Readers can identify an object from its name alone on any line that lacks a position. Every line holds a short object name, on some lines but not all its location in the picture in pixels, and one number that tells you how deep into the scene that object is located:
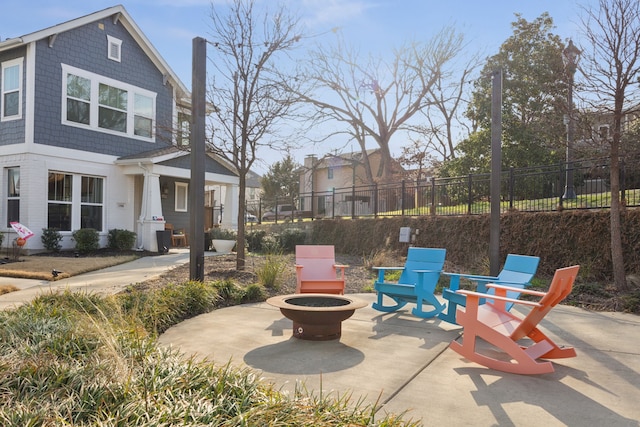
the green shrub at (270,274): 7.70
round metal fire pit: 4.47
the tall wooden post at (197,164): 6.92
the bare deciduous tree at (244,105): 8.93
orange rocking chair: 3.75
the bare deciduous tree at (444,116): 22.70
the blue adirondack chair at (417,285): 5.64
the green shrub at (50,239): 12.54
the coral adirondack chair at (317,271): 6.61
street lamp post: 7.42
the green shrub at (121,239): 13.88
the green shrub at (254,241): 14.76
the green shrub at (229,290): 6.70
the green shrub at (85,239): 13.00
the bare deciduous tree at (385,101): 22.25
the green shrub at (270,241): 13.61
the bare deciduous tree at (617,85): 6.74
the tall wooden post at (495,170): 7.36
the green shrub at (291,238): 14.57
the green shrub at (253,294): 6.84
